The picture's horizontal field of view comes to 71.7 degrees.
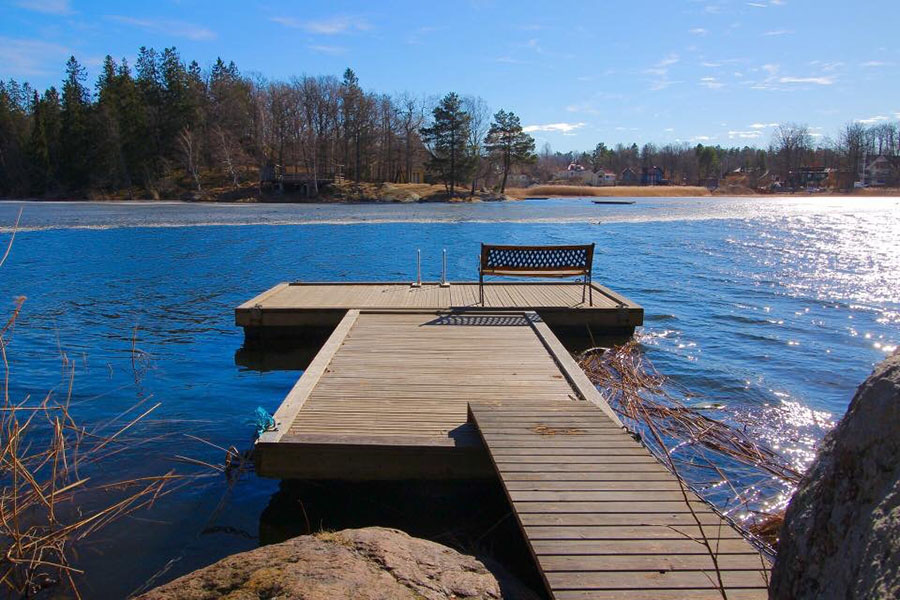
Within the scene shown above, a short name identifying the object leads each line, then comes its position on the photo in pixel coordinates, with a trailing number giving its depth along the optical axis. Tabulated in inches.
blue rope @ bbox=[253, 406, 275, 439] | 212.6
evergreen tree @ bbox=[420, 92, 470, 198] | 2942.9
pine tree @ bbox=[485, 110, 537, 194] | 3398.1
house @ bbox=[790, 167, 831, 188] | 4507.9
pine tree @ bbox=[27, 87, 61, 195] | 3080.7
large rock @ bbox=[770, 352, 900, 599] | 64.0
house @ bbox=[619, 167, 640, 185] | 5816.9
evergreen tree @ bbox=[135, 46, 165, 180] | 3036.4
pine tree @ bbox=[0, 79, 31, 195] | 3152.1
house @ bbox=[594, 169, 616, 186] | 5615.2
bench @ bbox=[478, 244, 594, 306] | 422.6
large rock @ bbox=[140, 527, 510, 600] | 109.0
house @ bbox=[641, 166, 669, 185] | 5526.6
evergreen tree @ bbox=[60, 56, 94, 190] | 3038.9
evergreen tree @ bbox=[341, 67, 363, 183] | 3292.3
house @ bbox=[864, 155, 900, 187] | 4258.9
